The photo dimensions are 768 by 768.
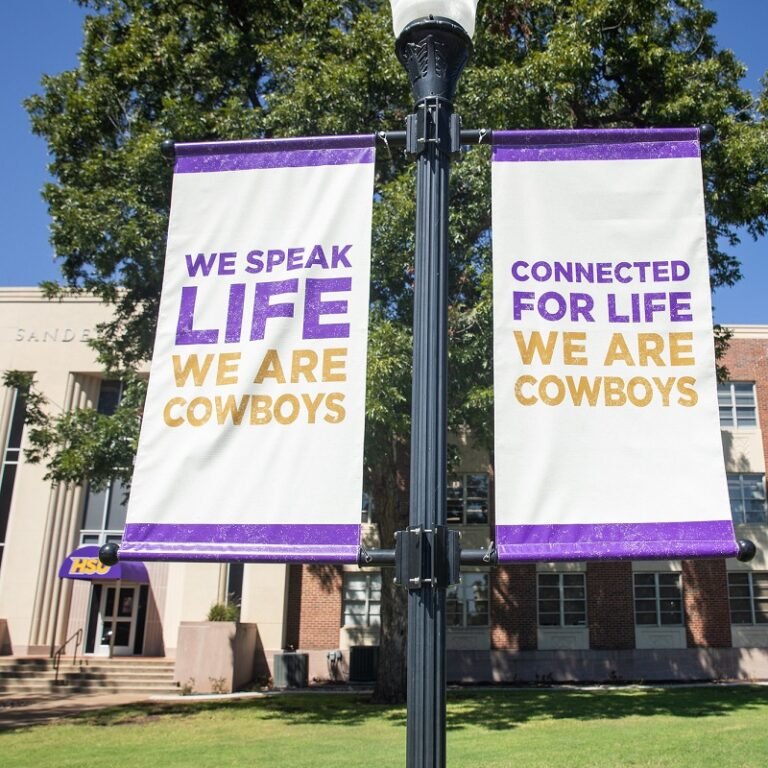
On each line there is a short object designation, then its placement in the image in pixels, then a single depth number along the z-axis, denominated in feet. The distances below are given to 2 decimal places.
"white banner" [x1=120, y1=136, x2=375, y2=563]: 12.94
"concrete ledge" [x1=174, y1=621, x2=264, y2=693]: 76.18
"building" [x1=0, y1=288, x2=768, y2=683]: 86.02
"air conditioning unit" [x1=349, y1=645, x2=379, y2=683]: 82.89
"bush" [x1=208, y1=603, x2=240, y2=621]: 80.12
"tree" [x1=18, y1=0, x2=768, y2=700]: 50.88
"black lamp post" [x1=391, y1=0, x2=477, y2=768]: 10.91
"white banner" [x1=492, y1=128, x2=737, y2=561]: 12.53
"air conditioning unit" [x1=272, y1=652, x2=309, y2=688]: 80.74
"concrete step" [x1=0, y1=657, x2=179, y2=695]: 77.71
